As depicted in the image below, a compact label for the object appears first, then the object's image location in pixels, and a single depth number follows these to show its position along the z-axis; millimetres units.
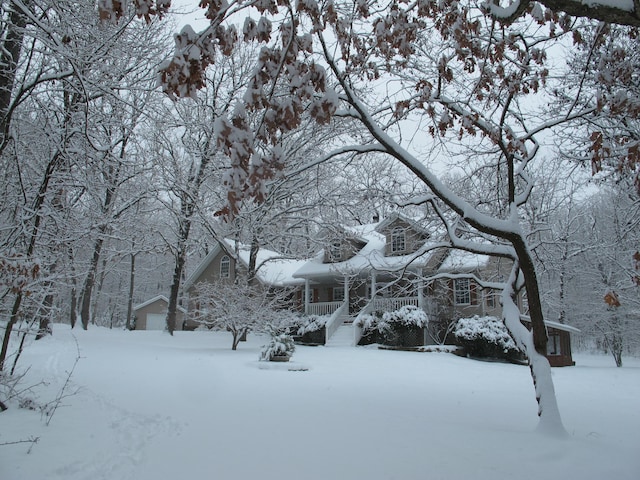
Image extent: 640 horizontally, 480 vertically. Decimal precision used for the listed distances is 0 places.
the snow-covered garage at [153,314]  36375
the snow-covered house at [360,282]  20188
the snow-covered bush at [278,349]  12797
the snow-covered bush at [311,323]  21688
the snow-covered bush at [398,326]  19328
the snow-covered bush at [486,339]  17031
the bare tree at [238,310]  15414
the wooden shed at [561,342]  18312
